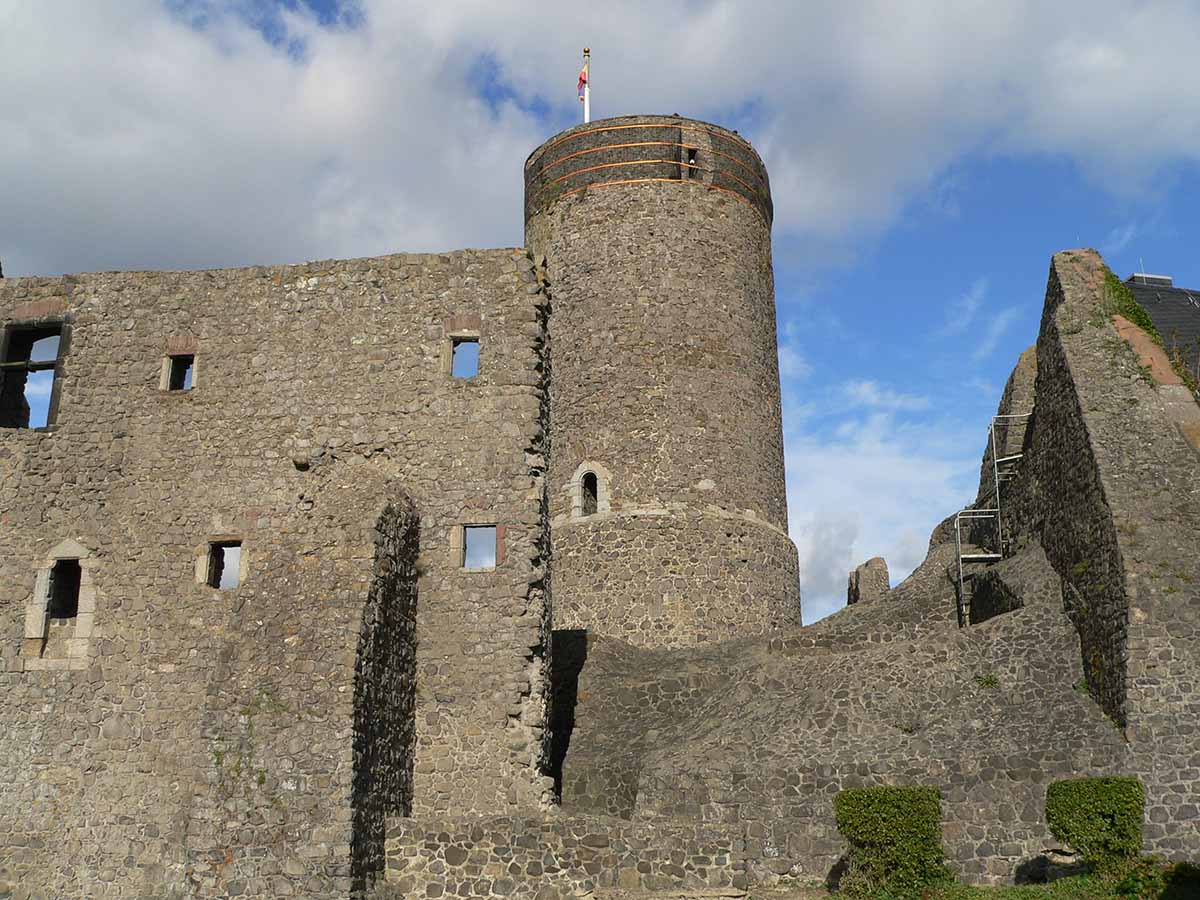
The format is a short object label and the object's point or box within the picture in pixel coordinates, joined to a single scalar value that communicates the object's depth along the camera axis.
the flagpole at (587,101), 24.39
